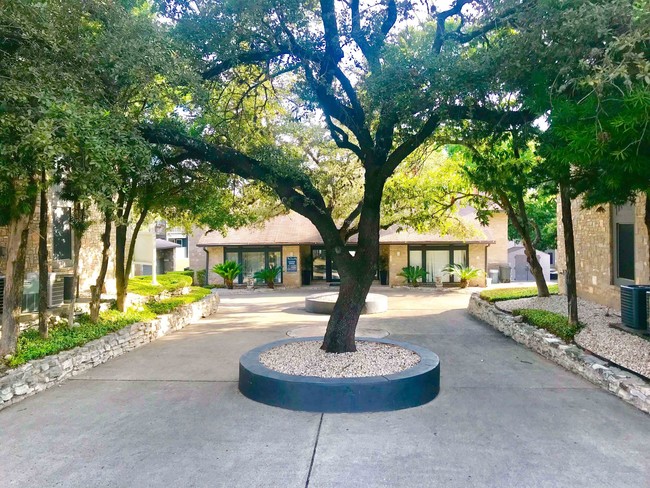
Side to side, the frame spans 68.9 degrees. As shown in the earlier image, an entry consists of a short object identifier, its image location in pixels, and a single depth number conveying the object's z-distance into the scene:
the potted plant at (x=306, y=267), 25.10
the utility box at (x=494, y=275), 25.92
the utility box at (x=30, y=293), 10.05
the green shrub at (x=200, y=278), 25.29
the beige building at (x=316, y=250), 23.64
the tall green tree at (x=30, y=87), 4.97
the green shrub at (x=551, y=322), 8.73
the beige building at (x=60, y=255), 10.37
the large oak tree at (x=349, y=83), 6.62
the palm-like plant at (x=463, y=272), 22.84
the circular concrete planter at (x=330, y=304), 14.77
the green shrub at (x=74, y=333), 7.19
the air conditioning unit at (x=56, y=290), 10.80
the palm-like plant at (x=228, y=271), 23.70
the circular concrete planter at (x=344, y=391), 5.71
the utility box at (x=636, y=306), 8.15
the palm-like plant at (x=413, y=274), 23.22
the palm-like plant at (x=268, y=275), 23.73
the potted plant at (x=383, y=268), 24.86
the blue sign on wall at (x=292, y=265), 24.50
